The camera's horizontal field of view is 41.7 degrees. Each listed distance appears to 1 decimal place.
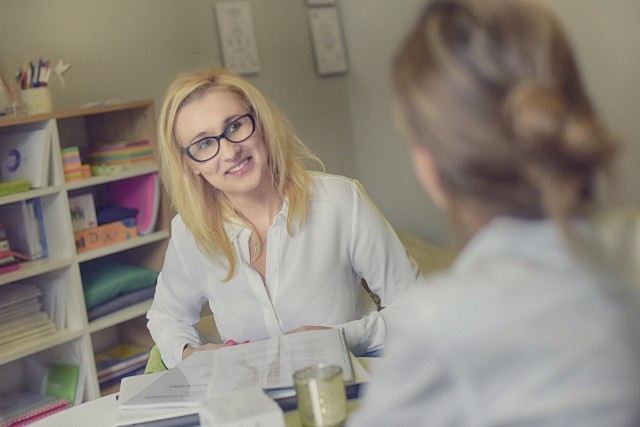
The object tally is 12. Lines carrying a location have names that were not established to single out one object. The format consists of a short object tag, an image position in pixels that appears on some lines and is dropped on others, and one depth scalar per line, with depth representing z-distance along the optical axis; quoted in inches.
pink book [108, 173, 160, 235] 122.0
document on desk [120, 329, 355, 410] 54.2
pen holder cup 111.1
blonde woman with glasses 77.0
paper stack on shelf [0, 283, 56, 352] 108.0
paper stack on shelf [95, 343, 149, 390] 121.2
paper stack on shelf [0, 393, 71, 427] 109.4
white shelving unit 110.1
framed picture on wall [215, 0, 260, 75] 151.0
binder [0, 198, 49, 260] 111.9
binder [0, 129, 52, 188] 109.7
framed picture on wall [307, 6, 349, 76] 168.7
